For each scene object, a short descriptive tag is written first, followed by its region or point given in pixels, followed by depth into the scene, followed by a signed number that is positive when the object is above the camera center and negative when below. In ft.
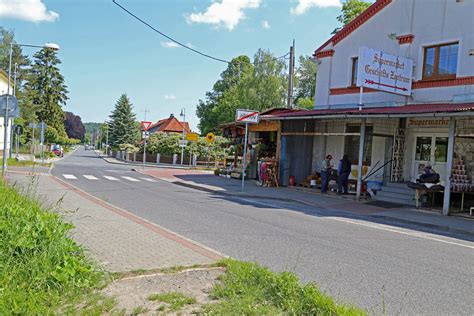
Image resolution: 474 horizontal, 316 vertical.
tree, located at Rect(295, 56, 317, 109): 196.13 +34.46
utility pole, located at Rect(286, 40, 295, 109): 82.11 +14.50
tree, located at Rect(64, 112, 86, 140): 404.65 +10.54
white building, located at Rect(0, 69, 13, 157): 138.31 +16.57
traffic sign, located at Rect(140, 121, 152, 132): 98.68 +4.01
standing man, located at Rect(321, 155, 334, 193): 58.18 -2.36
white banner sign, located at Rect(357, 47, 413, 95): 51.55 +10.88
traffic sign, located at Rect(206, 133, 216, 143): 102.47 +2.28
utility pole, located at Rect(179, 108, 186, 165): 120.10 +0.16
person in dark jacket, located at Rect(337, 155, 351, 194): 55.88 -2.34
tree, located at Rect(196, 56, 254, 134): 235.83 +33.87
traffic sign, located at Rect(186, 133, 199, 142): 117.78 +2.49
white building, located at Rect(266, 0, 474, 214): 49.62 +7.76
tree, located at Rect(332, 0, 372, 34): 110.93 +38.76
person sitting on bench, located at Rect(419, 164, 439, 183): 46.13 -1.54
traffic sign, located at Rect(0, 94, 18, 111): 43.04 +3.01
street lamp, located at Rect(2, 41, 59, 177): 40.07 +1.24
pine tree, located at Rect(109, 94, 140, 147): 244.01 +9.63
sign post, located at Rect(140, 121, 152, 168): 98.68 +3.92
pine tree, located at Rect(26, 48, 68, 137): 215.10 +24.62
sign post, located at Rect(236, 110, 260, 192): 55.31 +4.29
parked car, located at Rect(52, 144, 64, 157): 189.22 -7.20
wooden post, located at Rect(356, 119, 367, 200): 50.24 +1.25
